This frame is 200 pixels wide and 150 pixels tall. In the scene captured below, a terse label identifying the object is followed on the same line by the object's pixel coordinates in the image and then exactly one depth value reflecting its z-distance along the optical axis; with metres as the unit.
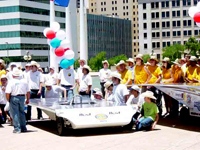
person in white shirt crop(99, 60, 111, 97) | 19.02
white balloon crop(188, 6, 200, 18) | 14.75
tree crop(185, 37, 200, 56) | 86.06
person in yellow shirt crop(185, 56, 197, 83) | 13.16
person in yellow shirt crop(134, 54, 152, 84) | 13.96
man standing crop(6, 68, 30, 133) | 11.69
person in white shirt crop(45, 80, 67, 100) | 14.38
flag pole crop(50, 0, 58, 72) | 30.85
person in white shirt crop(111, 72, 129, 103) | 12.32
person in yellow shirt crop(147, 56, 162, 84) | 13.98
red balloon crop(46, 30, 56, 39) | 18.66
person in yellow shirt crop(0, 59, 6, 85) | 14.41
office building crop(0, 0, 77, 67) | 106.81
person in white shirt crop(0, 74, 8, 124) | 13.82
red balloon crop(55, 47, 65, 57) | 17.75
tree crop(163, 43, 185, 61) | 103.28
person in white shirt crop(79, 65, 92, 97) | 14.30
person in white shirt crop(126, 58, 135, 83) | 15.80
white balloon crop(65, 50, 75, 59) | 17.43
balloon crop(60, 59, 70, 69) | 16.71
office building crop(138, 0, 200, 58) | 122.25
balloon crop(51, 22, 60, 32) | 18.81
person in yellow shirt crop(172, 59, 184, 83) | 13.65
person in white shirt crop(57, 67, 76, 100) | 15.18
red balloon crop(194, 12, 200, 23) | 14.28
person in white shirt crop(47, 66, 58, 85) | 16.38
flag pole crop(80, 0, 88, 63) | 31.12
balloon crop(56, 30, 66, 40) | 18.47
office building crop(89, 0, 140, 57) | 174.50
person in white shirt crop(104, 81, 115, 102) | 13.23
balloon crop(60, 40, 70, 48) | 18.06
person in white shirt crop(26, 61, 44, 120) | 14.45
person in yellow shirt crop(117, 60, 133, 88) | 13.84
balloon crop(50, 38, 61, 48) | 18.18
